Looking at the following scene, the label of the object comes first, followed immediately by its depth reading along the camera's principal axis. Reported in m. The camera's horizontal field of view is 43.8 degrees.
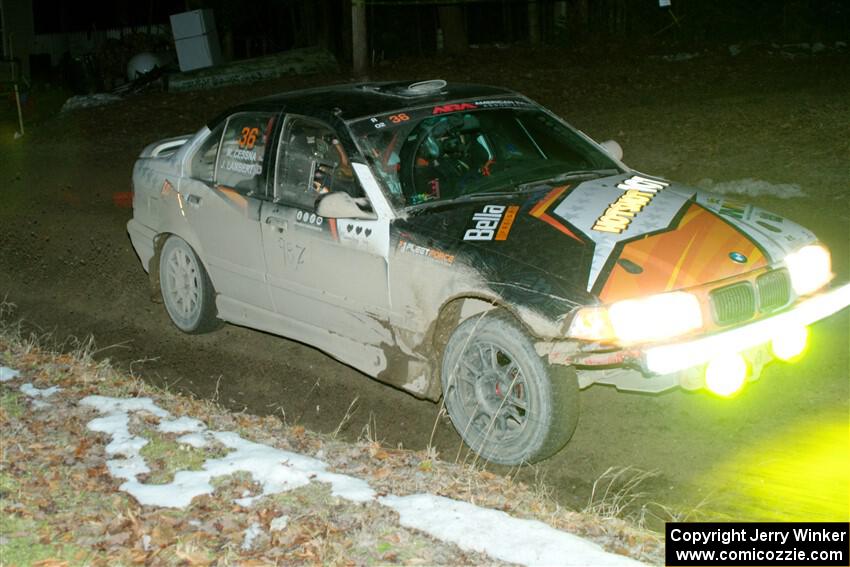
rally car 5.02
